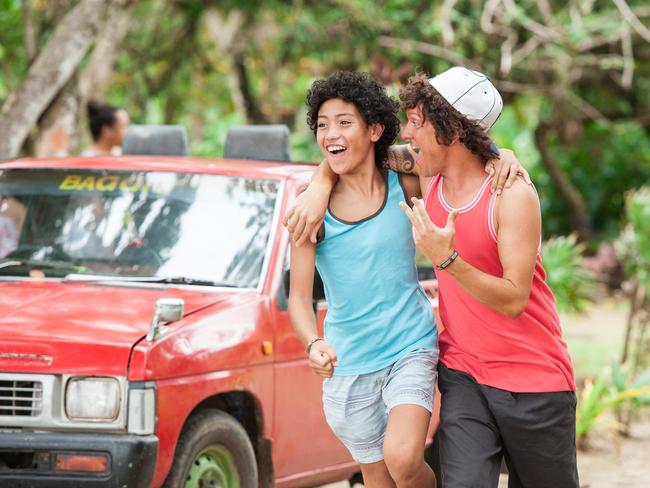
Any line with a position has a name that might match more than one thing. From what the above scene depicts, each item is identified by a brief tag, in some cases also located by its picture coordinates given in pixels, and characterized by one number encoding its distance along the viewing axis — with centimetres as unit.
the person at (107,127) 1973
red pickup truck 1008
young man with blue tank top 907
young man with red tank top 827
